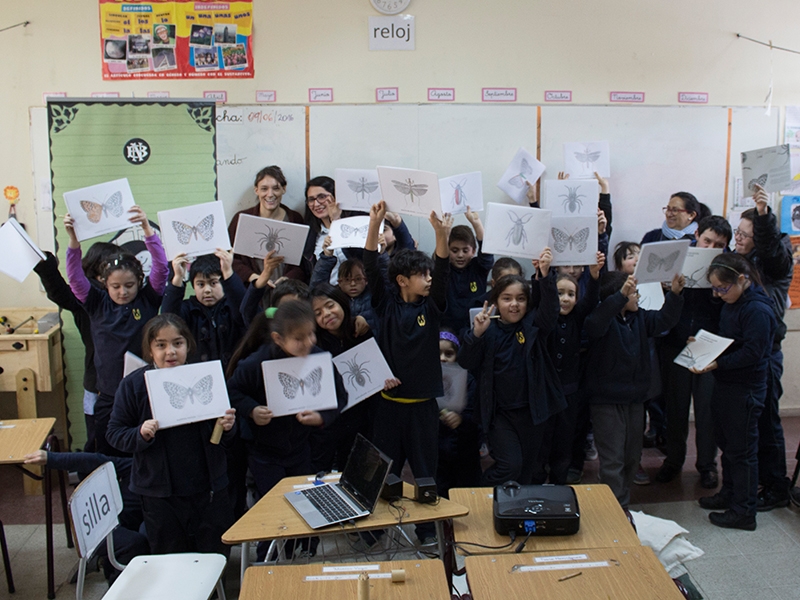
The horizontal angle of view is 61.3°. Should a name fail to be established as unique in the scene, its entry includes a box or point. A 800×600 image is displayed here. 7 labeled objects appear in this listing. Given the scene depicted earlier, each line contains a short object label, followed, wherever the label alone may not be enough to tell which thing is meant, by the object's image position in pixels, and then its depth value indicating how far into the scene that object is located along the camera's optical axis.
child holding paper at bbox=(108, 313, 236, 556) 2.65
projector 2.17
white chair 2.27
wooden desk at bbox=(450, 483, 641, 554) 2.15
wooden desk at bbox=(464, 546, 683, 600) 1.85
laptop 2.28
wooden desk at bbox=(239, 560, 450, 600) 1.86
